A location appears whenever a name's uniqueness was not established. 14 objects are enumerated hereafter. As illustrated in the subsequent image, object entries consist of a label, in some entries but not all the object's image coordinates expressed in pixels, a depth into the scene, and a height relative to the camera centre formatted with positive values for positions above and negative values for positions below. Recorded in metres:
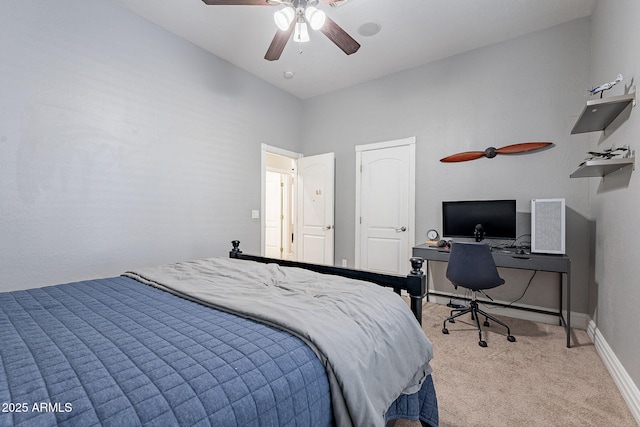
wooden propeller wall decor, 3.02 +0.67
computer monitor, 3.05 -0.07
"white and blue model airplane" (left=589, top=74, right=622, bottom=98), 1.89 +0.83
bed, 0.65 -0.42
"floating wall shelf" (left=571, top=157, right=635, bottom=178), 1.85 +0.33
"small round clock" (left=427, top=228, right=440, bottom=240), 3.51 -0.28
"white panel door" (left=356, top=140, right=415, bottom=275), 3.86 +0.03
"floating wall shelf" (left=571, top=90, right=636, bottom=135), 1.83 +0.71
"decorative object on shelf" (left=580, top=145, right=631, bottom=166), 1.91 +0.42
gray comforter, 0.92 -0.42
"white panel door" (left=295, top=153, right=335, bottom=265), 4.45 +0.03
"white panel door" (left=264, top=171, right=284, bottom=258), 6.21 -0.08
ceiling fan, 2.07 +1.41
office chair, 2.61 -0.52
